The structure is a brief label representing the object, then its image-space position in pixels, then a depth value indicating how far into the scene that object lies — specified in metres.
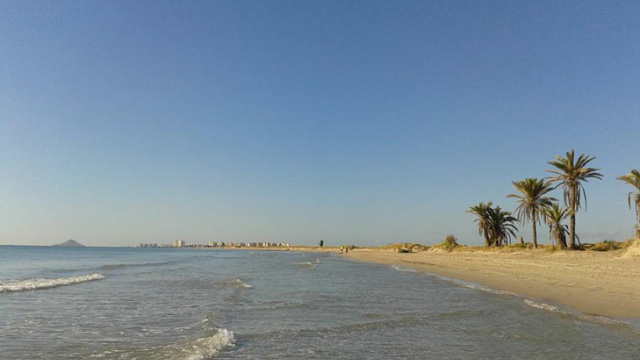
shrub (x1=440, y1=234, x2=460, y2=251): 67.06
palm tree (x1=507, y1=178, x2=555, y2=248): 47.81
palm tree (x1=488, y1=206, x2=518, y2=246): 60.56
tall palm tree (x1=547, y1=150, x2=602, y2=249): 39.84
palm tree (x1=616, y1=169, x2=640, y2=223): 36.22
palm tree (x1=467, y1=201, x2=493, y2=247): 61.19
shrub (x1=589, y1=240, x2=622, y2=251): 38.66
